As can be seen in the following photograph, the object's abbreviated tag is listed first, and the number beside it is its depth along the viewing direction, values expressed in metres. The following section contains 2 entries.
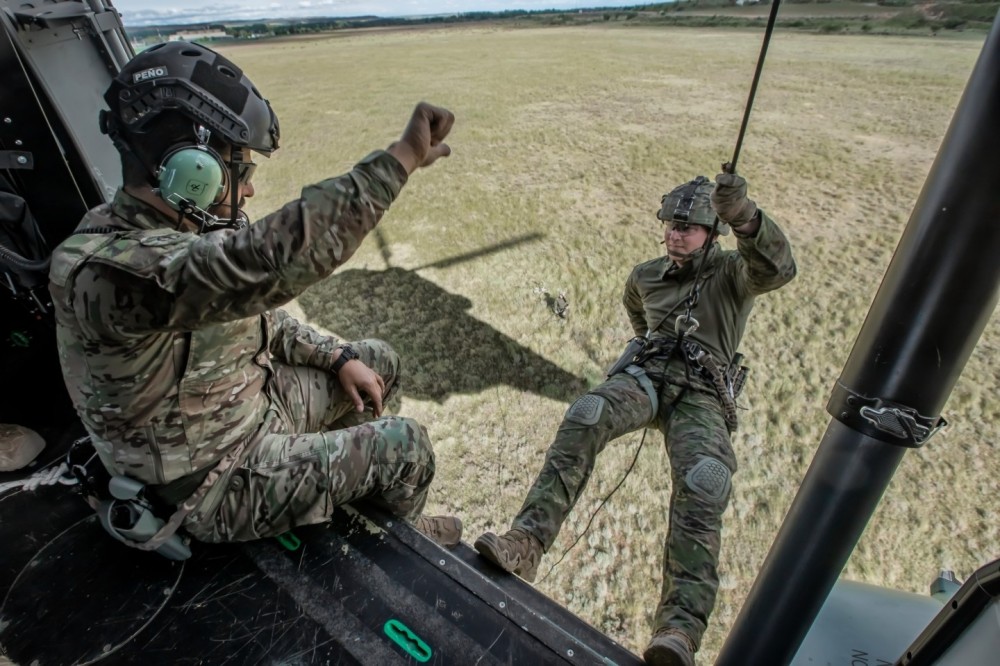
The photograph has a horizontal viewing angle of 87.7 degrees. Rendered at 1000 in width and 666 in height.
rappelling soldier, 1.88
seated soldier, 1.14
